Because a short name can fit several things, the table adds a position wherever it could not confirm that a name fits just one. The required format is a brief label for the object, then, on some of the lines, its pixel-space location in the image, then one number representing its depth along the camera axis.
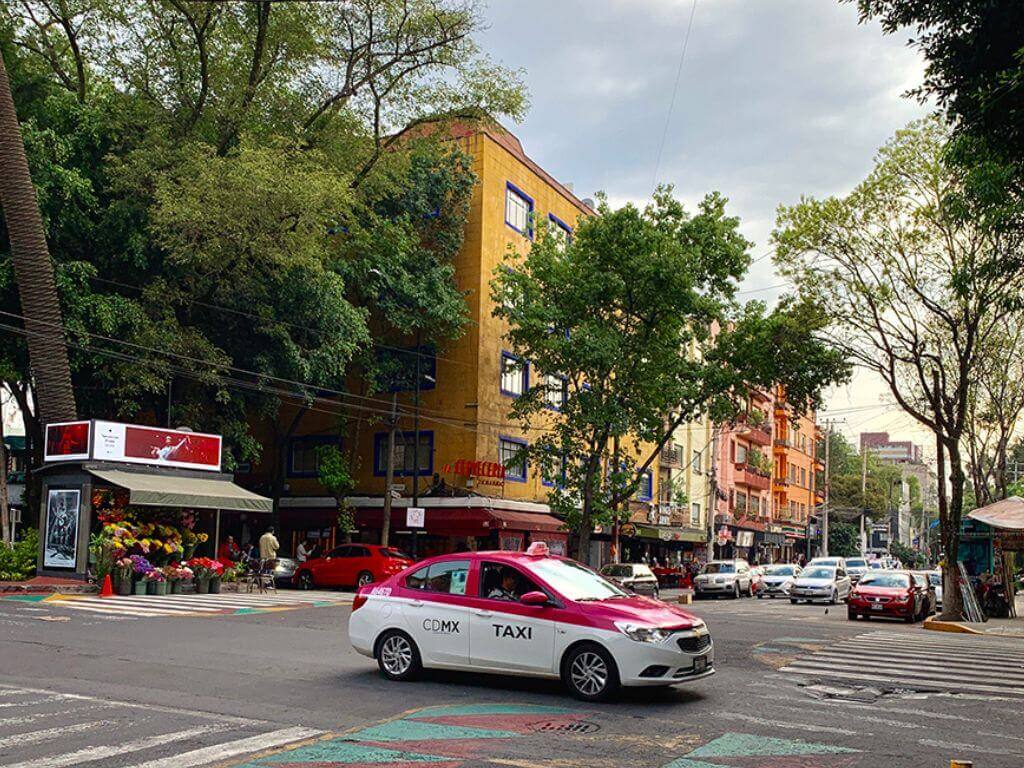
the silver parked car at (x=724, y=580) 43.62
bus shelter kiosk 27.36
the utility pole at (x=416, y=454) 37.00
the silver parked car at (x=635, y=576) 37.69
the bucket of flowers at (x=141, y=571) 26.48
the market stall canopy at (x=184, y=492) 27.36
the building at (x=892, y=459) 186.00
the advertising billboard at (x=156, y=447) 28.23
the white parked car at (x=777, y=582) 46.62
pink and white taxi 10.58
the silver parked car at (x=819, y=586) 39.12
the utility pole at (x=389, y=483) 37.53
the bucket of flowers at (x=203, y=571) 28.20
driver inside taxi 11.48
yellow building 40.62
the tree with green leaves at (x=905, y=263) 27.33
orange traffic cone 25.42
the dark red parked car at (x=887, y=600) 29.27
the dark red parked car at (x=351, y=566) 33.75
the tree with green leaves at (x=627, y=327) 36.03
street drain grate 9.16
